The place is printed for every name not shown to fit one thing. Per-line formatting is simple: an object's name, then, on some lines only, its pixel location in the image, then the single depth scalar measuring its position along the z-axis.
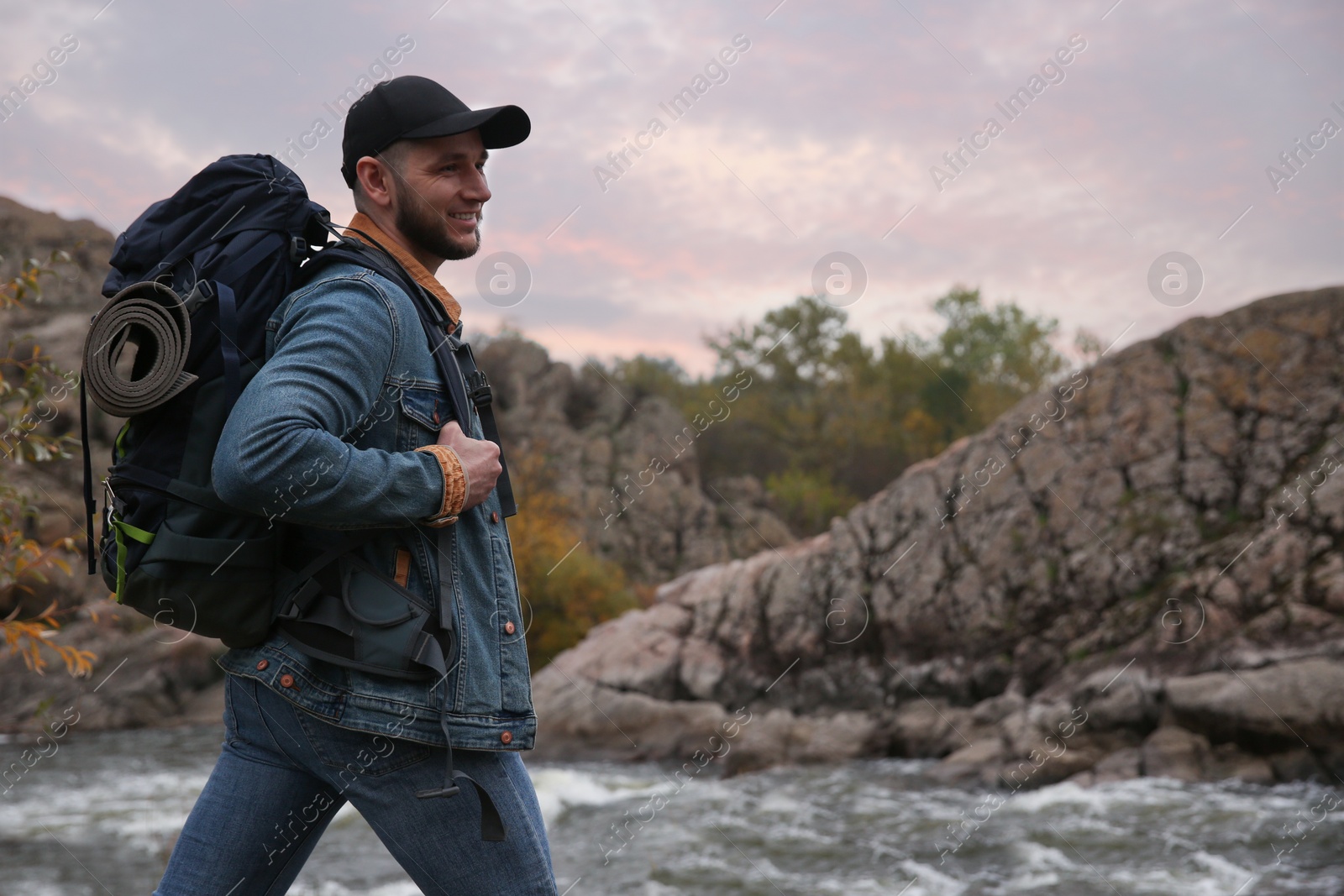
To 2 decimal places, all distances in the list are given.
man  1.95
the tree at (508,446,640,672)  23.60
